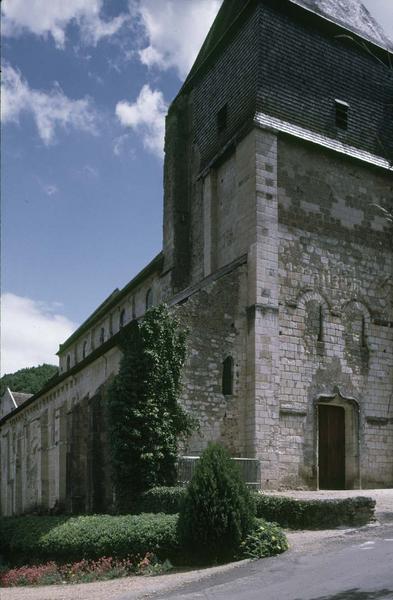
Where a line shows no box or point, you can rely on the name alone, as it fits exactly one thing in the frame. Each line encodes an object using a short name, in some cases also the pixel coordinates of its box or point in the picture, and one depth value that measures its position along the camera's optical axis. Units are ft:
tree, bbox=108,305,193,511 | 58.70
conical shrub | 42.32
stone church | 65.51
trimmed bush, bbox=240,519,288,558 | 41.47
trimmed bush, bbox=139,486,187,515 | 52.54
